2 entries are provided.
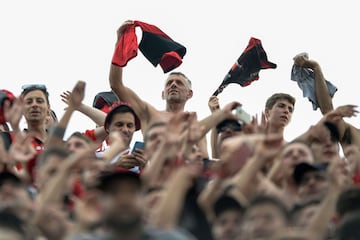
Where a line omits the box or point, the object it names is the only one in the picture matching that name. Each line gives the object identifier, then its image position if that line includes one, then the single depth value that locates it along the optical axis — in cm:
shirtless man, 1764
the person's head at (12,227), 1174
